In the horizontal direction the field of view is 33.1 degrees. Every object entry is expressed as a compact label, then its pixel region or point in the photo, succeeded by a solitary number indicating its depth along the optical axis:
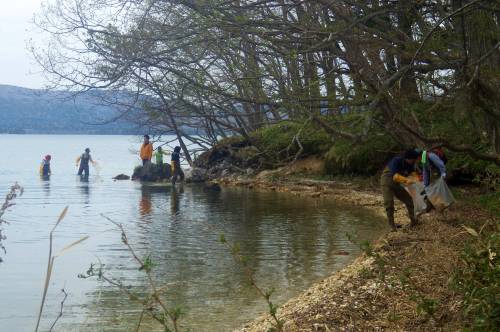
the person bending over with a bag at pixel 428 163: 15.03
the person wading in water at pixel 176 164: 34.00
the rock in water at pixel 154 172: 38.44
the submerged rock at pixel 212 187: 31.80
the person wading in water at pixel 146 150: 38.53
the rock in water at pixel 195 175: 36.06
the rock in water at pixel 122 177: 41.50
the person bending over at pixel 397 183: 15.71
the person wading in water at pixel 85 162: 42.17
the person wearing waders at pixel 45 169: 44.31
